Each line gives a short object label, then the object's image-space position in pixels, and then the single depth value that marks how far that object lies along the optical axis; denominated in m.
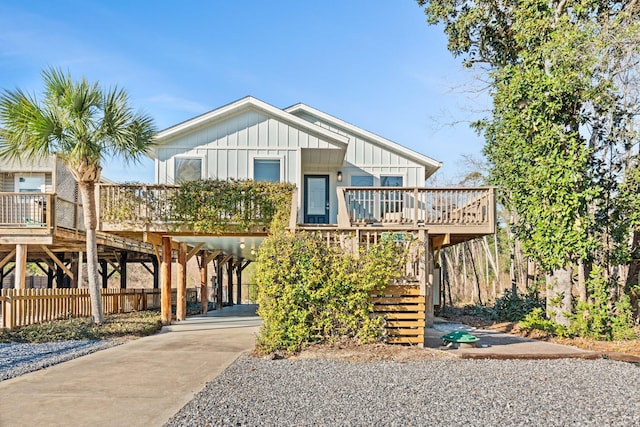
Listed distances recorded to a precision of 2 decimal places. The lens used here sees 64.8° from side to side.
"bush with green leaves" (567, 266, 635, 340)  10.78
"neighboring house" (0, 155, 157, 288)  14.30
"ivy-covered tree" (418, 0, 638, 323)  11.00
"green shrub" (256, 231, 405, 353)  8.46
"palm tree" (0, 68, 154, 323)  11.23
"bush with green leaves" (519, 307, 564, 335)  11.58
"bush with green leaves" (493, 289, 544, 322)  15.02
